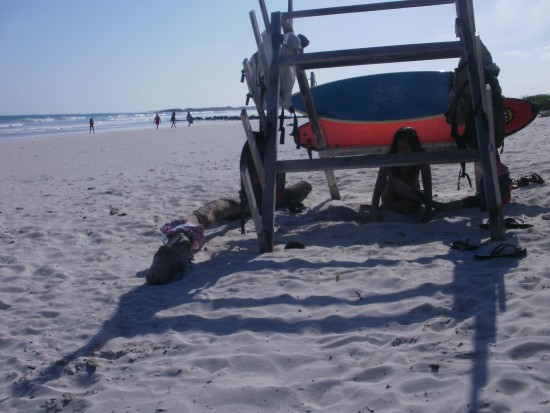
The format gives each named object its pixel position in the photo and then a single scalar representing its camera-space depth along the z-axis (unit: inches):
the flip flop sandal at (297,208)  263.9
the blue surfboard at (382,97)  298.4
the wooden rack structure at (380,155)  177.5
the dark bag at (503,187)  212.4
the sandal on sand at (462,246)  169.9
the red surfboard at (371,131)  293.4
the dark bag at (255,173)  198.8
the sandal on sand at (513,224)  187.2
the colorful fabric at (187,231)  183.0
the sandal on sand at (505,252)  155.6
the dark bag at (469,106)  191.2
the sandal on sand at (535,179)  258.4
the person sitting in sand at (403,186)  224.0
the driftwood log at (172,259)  163.9
